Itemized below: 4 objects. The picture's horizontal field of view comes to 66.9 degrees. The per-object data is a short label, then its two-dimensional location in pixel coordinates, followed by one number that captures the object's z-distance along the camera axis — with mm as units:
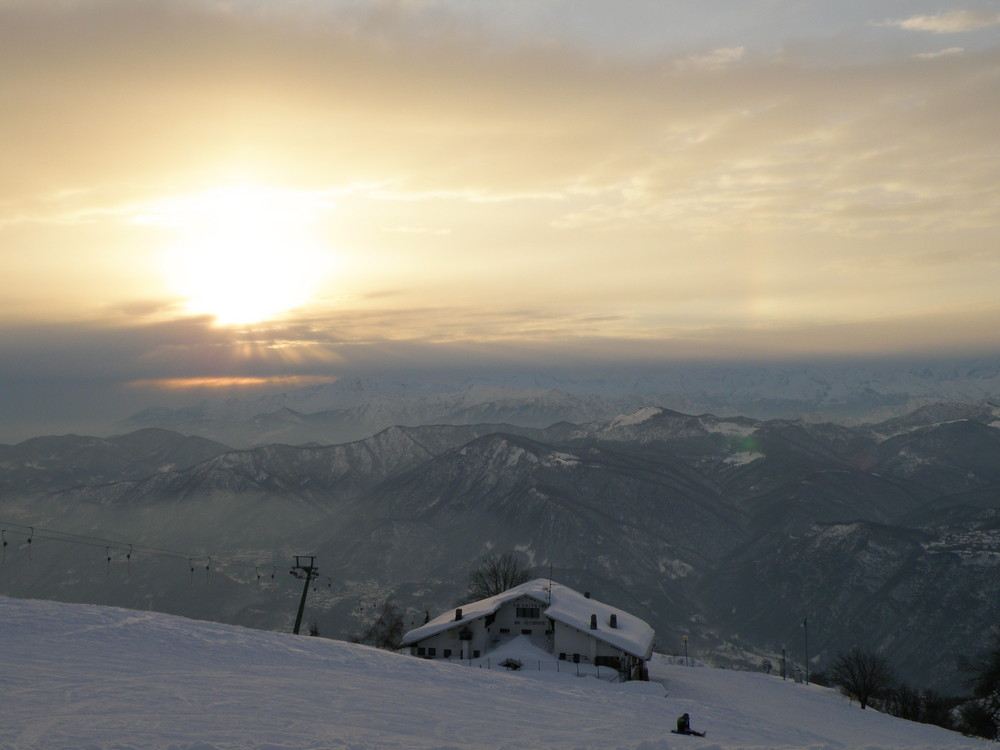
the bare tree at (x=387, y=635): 105025
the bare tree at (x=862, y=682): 73331
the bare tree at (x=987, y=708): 59906
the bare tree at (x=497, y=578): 124875
